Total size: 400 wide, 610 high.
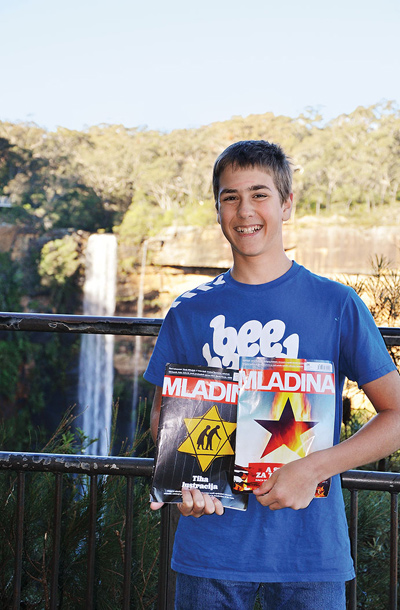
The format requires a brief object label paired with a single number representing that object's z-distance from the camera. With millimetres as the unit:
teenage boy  1146
